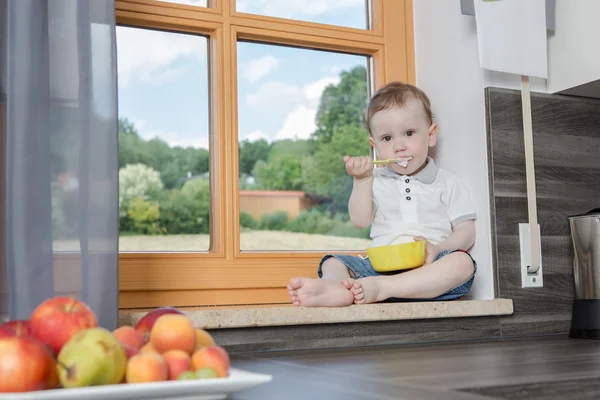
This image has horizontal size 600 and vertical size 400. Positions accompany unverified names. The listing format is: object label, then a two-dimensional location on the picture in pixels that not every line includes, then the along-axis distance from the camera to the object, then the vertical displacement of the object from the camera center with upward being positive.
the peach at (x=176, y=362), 0.70 -0.11
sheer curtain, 1.38 +0.17
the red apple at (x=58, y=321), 0.71 -0.07
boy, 1.79 +0.10
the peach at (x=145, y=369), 0.67 -0.11
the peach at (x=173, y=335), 0.73 -0.09
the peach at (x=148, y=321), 0.83 -0.09
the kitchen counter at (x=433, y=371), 0.83 -0.19
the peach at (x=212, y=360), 0.71 -0.11
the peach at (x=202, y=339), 0.81 -0.10
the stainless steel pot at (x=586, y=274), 1.71 -0.10
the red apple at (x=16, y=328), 0.69 -0.08
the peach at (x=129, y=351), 0.70 -0.10
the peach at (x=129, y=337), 0.76 -0.09
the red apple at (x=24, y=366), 0.63 -0.10
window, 1.84 +0.31
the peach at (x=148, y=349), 0.74 -0.10
